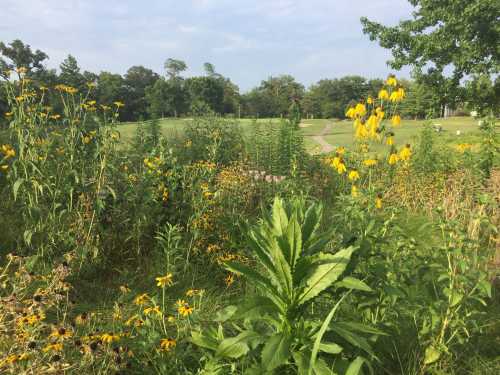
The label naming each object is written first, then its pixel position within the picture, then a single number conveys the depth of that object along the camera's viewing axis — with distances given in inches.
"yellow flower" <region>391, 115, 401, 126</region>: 145.5
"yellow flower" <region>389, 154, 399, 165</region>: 141.0
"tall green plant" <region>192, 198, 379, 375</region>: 70.4
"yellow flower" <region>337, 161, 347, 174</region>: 141.6
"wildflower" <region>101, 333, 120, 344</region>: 77.4
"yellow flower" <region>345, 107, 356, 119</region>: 152.6
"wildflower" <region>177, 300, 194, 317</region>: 86.7
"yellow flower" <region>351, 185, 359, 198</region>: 127.5
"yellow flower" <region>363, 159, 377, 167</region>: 136.1
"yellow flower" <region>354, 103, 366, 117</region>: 148.8
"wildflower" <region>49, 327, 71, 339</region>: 73.4
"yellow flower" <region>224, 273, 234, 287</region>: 132.0
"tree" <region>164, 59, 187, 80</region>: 2807.6
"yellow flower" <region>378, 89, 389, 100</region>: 144.1
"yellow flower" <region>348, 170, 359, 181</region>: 139.9
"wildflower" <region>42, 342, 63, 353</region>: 68.7
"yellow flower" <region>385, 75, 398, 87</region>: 149.3
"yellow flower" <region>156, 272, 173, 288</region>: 92.7
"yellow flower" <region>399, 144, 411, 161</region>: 146.6
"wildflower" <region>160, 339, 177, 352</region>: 84.2
